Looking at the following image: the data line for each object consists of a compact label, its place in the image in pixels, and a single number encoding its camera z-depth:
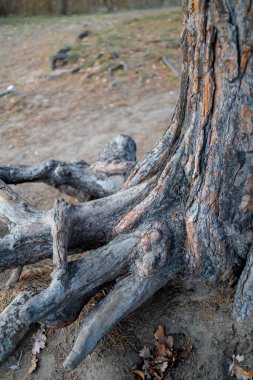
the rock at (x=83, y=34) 10.05
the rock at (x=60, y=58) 8.68
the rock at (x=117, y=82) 7.84
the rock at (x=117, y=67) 8.25
